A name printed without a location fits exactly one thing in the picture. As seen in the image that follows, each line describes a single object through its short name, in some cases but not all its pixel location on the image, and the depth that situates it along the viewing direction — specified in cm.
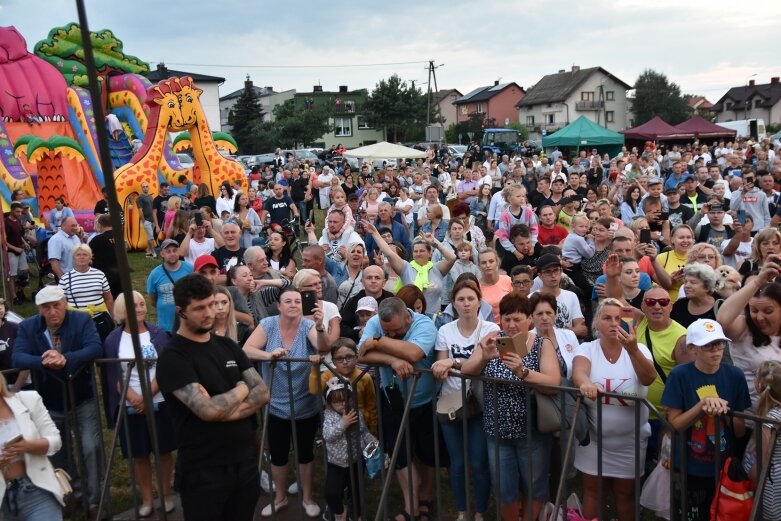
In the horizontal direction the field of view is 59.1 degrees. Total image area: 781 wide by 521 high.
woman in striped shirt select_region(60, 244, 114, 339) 631
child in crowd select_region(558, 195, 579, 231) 948
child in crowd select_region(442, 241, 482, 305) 667
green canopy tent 2519
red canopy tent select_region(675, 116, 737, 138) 3272
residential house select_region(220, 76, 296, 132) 8712
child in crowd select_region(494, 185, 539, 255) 839
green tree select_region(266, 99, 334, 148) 5803
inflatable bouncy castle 1605
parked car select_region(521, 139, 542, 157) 3728
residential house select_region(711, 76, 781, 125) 7650
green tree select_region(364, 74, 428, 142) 6512
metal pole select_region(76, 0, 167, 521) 175
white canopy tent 2153
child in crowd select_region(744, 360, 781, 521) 336
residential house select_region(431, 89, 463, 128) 9594
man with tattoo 329
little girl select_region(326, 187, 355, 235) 807
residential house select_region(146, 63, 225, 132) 6812
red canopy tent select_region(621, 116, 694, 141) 3256
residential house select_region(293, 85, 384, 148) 8019
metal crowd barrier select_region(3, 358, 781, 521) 344
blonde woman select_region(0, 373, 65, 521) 381
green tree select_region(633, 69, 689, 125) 6600
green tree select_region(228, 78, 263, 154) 6175
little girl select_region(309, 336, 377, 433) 452
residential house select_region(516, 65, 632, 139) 7300
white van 3722
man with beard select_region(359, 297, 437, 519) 429
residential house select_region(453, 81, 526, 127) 8269
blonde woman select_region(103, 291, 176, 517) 479
